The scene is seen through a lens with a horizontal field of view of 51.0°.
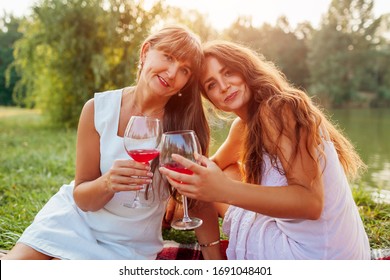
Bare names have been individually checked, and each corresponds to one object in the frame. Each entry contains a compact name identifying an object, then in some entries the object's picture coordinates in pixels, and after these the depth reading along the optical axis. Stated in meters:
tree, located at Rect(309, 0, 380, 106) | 21.69
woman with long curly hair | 1.68
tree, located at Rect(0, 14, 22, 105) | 13.53
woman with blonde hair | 2.03
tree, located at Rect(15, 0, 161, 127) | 9.86
